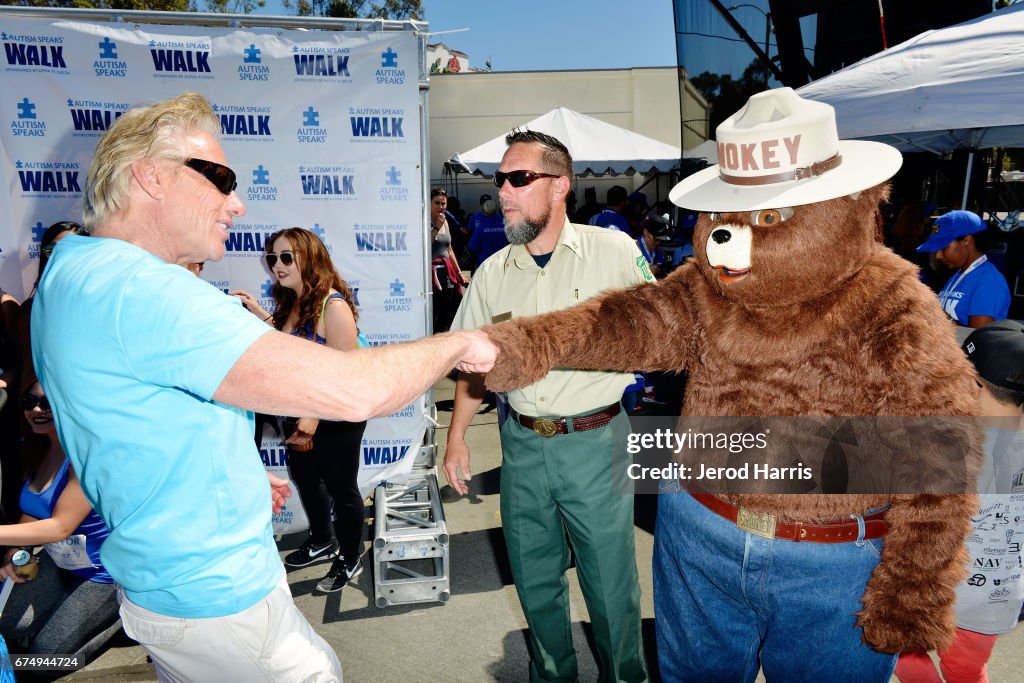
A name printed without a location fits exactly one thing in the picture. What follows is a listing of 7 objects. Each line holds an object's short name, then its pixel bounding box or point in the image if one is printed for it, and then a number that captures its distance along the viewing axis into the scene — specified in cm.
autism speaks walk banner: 418
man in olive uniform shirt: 259
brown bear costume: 157
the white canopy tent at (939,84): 432
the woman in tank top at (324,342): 370
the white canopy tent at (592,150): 1183
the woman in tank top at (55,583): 271
